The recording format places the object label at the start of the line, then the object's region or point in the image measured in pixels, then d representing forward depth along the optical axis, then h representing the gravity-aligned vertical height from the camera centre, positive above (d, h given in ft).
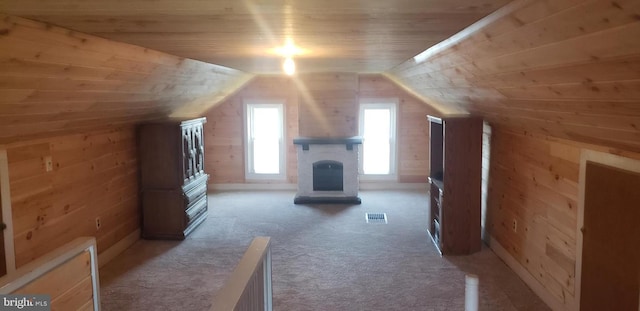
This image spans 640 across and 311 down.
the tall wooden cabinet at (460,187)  16.37 -2.50
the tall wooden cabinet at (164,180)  18.56 -2.46
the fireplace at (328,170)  24.57 -2.83
